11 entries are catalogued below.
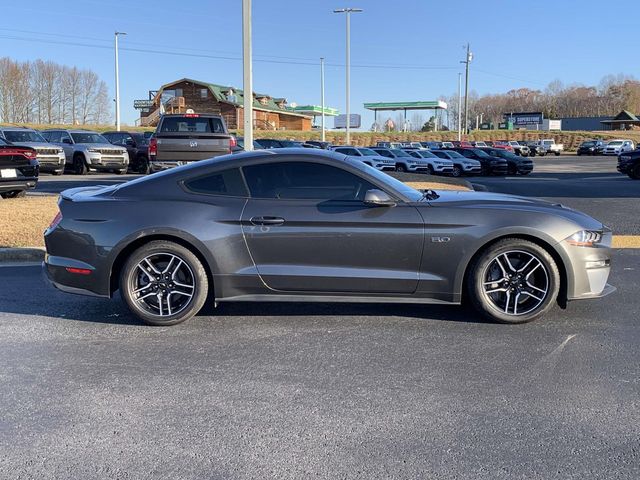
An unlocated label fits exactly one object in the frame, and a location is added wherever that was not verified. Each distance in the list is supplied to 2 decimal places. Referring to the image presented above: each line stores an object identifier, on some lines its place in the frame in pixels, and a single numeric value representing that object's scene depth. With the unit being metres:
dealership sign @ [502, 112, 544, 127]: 102.75
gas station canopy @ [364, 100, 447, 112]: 93.88
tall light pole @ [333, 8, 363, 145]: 45.50
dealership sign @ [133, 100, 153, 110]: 79.00
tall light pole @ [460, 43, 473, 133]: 73.31
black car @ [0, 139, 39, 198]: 12.59
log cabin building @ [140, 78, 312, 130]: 64.75
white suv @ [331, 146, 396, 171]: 30.27
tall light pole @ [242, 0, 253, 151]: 12.99
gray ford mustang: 5.11
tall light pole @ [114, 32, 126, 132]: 44.09
